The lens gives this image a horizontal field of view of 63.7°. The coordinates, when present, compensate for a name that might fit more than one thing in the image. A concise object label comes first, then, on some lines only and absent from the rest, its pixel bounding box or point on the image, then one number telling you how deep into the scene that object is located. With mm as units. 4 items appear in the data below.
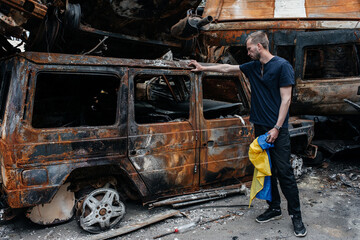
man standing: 2877
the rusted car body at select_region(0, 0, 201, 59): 2652
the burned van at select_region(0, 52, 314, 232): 2633
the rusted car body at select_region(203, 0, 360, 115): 4906
